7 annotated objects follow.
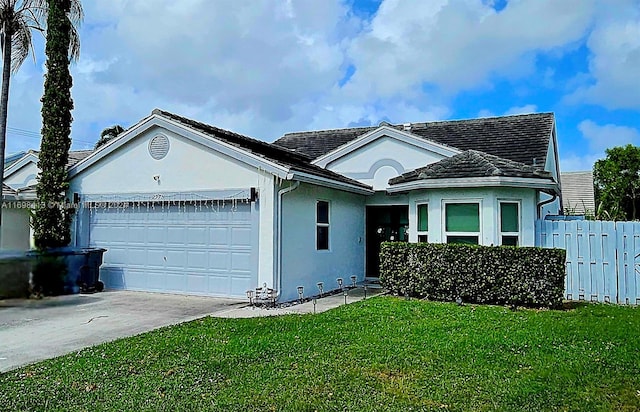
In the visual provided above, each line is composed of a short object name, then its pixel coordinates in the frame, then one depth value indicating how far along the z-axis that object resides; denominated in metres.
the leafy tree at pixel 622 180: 30.16
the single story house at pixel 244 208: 11.22
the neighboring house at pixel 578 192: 29.61
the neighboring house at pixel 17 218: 13.16
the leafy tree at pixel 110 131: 22.23
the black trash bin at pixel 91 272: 12.34
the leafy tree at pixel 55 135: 13.24
